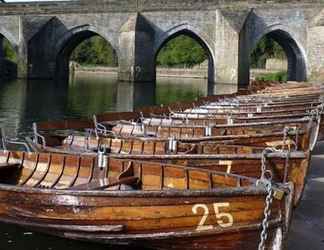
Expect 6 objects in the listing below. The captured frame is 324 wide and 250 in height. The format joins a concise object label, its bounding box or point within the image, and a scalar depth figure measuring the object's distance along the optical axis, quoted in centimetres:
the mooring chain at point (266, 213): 674
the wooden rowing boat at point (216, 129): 1363
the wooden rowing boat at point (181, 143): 1096
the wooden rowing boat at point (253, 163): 831
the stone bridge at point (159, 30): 4581
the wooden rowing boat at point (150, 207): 694
